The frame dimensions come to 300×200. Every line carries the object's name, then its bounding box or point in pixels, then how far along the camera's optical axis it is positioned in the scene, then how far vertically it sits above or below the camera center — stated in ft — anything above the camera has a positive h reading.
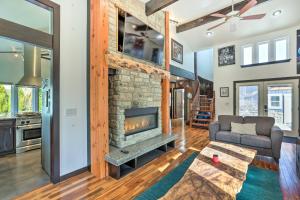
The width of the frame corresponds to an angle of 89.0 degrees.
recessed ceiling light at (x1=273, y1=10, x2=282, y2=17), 14.45 +8.30
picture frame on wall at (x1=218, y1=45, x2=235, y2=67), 20.83 +6.08
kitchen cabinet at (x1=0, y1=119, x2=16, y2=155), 11.50 -2.87
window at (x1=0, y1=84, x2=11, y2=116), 14.24 -0.01
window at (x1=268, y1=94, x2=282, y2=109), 17.62 -0.27
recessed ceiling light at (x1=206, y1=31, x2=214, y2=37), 18.67 +8.12
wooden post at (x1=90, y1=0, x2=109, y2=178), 8.61 +0.46
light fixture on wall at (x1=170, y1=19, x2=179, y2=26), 17.81 +9.22
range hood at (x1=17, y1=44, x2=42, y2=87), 13.19 +3.04
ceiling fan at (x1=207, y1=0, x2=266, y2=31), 9.42 +5.91
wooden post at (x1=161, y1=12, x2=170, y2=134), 14.30 +0.67
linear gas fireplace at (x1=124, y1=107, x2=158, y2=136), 10.92 -1.64
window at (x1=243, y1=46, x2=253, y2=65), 19.60 +5.73
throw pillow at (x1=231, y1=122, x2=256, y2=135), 12.56 -2.46
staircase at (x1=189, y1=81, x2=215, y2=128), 22.52 -1.93
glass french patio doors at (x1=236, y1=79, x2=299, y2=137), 16.76 -0.23
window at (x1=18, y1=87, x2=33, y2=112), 15.05 -0.01
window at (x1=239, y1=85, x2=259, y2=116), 19.25 -0.10
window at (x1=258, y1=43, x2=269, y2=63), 18.54 +5.74
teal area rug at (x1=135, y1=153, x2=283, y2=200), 6.97 -4.40
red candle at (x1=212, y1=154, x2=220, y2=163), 7.44 -2.94
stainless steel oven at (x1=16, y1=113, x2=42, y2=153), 12.17 -2.88
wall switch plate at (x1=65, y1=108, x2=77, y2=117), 8.47 -0.74
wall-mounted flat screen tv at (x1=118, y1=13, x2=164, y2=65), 10.44 +4.44
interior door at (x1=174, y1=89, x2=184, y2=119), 33.53 -0.90
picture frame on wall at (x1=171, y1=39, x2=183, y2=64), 19.20 +6.21
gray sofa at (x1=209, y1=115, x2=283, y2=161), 10.75 -2.88
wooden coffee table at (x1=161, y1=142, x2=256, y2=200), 4.91 -3.07
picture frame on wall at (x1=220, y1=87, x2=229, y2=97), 21.17 +1.07
